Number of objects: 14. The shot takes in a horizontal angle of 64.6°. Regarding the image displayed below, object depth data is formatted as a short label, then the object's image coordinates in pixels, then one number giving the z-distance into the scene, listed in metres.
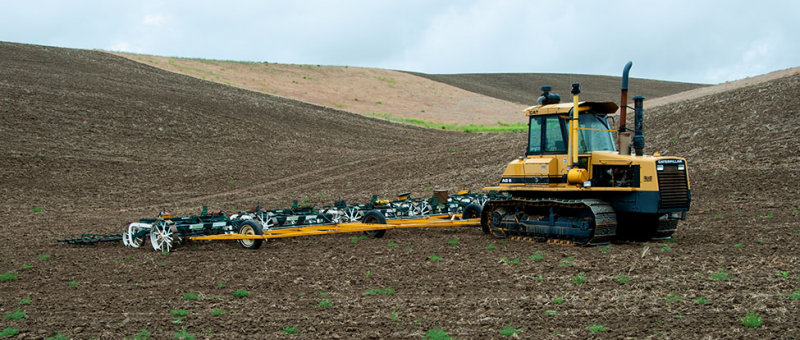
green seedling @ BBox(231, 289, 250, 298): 9.76
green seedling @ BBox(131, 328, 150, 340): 7.58
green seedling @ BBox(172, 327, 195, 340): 7.54
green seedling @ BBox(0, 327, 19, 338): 7.79
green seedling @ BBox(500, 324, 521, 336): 7.42
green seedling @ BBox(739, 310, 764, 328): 7.32
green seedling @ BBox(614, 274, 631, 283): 9.95
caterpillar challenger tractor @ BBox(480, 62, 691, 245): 13.23
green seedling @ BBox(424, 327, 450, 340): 7.31
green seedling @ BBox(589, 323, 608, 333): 7.46
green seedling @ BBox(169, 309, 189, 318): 8.64
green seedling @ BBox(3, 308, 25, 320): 8.60
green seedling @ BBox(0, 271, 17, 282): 11.32
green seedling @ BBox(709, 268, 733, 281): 9.80
